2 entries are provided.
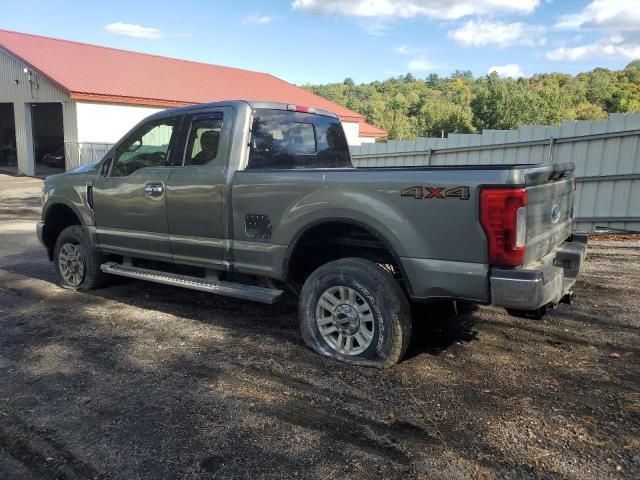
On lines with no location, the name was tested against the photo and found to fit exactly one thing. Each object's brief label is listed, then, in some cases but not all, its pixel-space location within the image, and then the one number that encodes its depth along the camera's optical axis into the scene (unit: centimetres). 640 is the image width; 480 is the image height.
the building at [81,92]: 2212
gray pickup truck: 342
